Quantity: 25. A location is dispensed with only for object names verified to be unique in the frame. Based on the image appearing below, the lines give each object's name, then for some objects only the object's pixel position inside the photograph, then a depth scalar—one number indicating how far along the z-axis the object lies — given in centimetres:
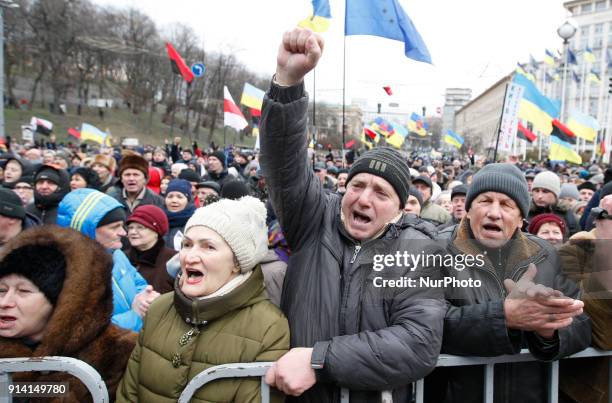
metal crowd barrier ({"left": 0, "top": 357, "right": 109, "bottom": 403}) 178
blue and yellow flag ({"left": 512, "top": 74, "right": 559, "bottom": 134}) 1086
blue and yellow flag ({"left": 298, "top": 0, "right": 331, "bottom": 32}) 628
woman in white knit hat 190
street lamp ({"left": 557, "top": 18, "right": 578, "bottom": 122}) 1592
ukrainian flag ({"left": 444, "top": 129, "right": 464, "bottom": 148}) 2340
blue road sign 1595
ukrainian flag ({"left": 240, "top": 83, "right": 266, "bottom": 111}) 1398
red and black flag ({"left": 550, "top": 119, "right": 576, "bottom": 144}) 1277
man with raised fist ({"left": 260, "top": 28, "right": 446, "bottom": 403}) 177
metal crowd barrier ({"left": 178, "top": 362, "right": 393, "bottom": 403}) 181
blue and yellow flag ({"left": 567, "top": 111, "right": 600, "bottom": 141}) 1498
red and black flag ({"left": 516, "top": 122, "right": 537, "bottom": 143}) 1770
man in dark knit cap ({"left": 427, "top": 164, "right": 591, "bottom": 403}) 183
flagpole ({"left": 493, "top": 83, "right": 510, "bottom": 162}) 606
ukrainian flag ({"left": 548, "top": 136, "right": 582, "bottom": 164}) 1252
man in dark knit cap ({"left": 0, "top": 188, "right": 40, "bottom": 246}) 346
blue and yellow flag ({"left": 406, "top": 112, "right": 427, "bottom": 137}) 2695
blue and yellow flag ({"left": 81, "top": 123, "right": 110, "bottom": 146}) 1644
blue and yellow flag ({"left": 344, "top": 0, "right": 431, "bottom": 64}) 480
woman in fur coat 195
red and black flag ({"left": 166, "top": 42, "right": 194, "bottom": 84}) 1457
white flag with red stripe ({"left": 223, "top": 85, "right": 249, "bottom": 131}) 1244
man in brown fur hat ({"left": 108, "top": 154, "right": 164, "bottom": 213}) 571
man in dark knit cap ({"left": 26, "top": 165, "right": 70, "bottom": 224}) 521
